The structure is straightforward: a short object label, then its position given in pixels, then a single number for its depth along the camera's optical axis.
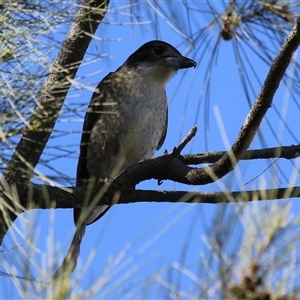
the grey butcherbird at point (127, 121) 11.14
